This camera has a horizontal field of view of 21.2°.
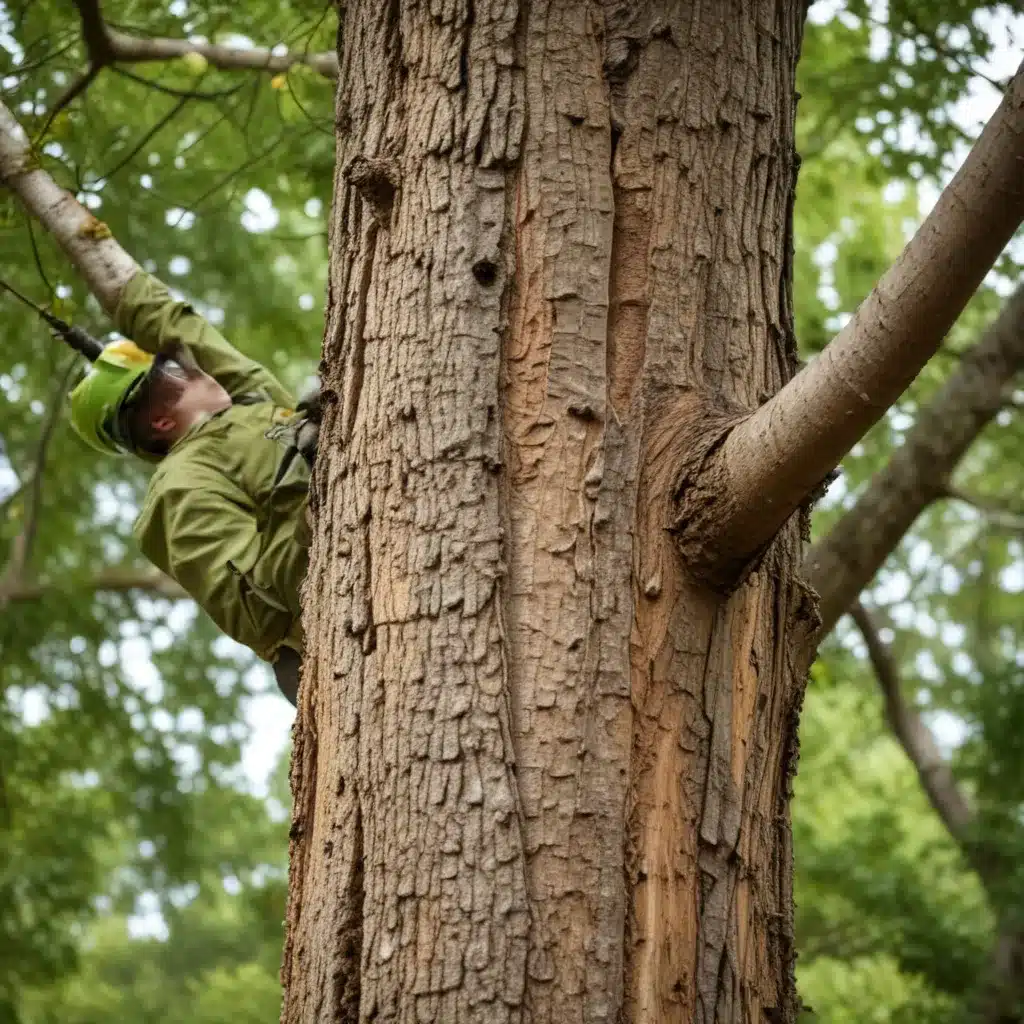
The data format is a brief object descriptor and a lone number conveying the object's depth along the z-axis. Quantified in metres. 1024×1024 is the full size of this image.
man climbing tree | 8.67
